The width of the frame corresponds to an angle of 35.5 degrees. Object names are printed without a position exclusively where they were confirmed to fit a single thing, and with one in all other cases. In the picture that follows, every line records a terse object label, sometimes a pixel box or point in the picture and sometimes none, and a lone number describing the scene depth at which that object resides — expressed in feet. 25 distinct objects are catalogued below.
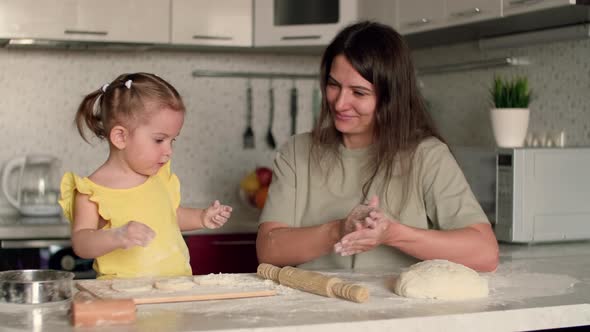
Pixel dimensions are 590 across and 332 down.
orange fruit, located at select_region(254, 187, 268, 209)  12.44
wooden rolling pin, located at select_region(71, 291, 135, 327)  4.45
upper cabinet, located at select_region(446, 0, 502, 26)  9.14
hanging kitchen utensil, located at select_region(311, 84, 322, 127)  13.97
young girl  6.34
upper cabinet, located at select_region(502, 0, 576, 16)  8.22
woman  6.85
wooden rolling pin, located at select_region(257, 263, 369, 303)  5.21
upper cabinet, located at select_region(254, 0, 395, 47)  12.07
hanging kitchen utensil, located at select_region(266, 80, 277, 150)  13.60
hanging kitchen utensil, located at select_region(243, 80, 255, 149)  13.43
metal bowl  4.99
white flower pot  9.61
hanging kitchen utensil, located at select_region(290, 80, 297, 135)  13.79
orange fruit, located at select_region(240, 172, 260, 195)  12.67
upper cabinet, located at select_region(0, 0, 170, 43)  11.18
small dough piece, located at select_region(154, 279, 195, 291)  5.41
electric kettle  11.60
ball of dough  5.41
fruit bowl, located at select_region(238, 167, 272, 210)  12.52
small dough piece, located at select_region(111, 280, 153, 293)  5.40
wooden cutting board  5.16
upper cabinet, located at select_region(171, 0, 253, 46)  11.89
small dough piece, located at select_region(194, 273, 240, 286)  5.68
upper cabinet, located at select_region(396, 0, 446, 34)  10.18
